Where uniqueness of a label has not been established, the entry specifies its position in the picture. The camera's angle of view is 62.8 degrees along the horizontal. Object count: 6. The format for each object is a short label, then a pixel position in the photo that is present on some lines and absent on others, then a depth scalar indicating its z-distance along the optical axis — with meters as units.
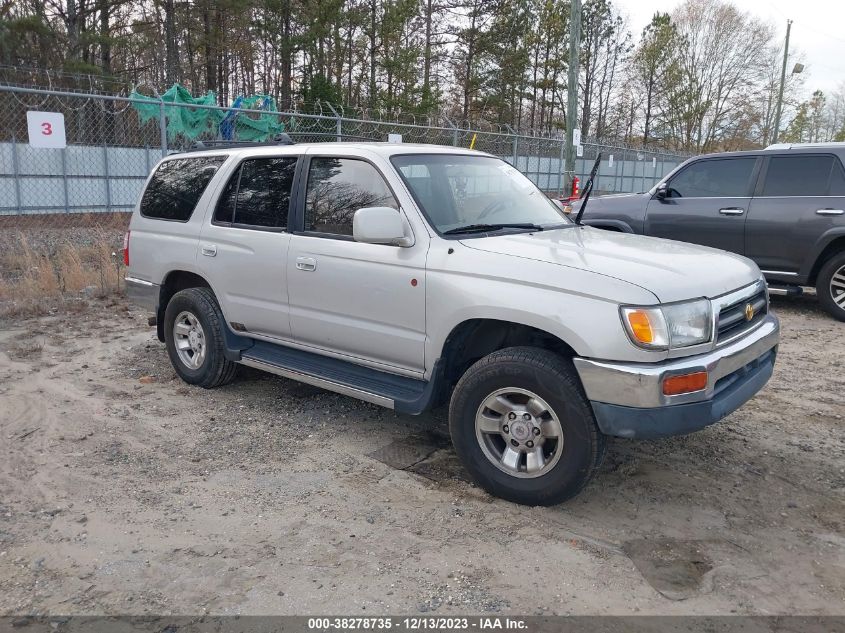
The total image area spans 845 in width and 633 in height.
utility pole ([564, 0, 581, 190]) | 14.13
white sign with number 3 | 9.17
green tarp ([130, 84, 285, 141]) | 15.52
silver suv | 3.30
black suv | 7.86
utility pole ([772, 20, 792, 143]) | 35.03
